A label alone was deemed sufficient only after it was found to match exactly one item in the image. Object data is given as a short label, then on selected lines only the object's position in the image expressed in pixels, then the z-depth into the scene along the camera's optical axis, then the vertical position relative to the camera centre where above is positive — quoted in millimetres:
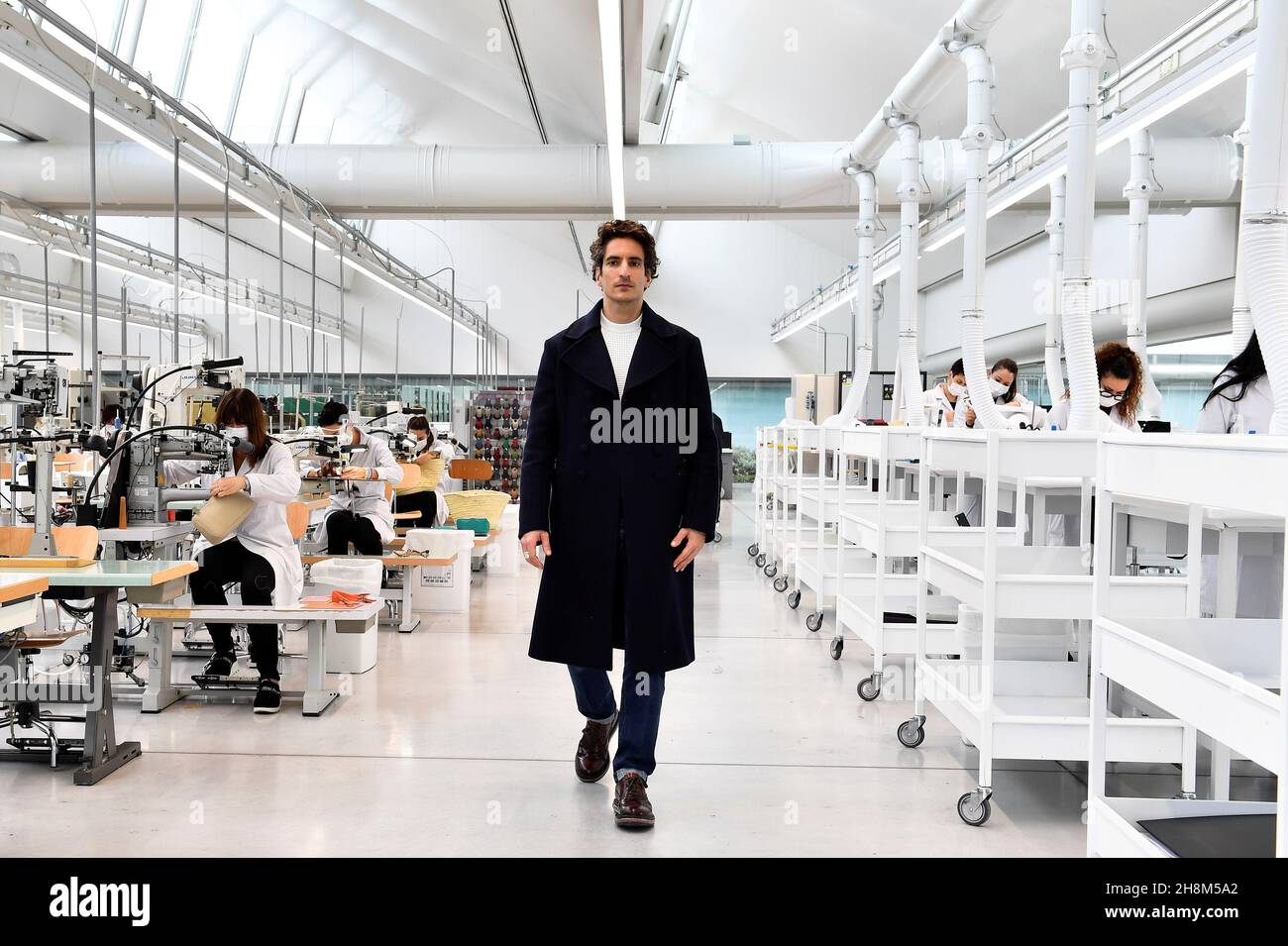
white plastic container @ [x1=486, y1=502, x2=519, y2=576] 7929 -837
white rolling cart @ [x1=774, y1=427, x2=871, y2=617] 5488 -561
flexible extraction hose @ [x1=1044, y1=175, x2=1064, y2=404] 4789 +1054
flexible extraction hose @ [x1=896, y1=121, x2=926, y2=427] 5031 +1121
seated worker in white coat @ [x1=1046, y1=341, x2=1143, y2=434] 4246 +326
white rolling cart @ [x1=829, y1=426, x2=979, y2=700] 4129 -591
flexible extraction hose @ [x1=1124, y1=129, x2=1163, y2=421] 5500 +1431
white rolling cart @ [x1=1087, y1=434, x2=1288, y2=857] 1495 -392
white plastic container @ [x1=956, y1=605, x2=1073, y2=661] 3455 -692
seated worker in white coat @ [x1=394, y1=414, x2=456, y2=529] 7172 -358
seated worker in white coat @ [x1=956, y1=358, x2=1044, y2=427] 6457 +488
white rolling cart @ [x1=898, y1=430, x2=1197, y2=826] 2812 -448
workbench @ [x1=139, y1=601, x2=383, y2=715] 3912 -767
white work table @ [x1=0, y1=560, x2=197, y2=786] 3021 -678
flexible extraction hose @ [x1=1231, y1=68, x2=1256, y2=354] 4699 +708
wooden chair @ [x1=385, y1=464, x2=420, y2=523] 6766 -207
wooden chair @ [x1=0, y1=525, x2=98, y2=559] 3160 -319
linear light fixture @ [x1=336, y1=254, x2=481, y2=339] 9828 +1949
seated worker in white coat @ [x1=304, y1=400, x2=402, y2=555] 5988 -369
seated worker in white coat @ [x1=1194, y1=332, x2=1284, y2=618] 3471 +121
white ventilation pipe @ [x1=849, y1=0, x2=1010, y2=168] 4258 +2030
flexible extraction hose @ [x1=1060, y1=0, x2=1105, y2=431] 3047 +832
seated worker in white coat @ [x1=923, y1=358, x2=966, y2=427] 7328 +448
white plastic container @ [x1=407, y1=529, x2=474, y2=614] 6211 -894
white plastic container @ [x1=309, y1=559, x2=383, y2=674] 4590 -733
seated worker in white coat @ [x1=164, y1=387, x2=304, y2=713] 4102 -454
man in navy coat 2730 -123
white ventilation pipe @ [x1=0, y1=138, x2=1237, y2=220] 8195 +2383
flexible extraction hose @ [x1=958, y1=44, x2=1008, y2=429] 4066 +1031
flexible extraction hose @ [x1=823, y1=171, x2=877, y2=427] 5836 +1097
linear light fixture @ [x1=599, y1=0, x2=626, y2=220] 4469 +2068
